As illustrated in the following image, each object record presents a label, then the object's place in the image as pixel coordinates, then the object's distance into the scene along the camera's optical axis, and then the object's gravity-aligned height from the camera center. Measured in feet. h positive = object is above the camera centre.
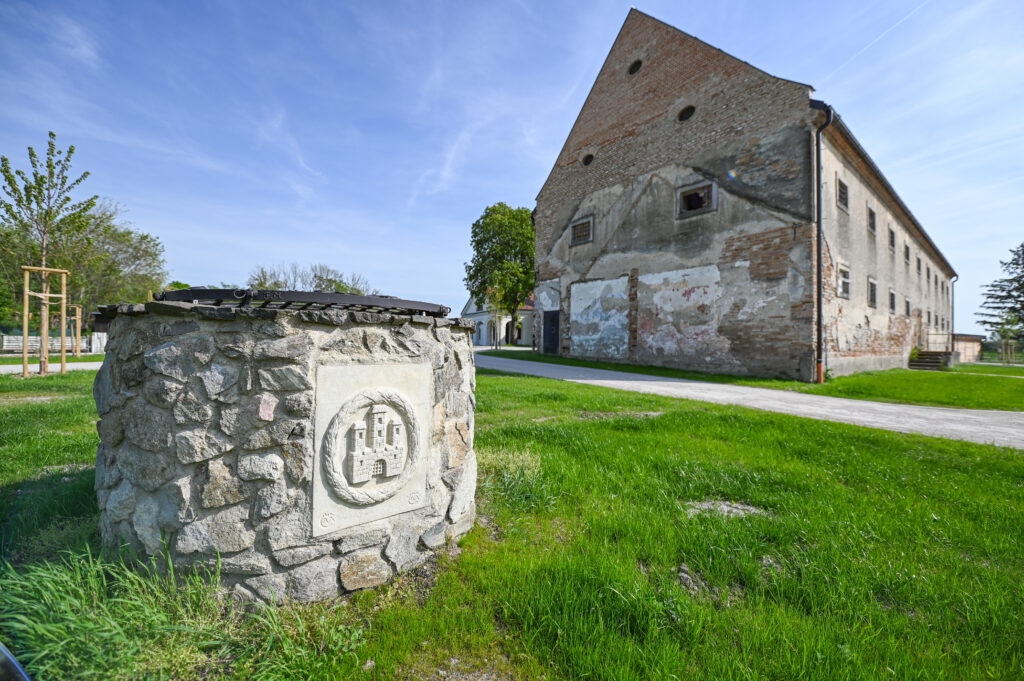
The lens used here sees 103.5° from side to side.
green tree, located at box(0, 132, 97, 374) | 35.01 +10.93
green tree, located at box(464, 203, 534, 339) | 102.47 +24.42
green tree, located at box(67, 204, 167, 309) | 69.62 +11.83
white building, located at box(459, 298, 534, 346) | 136.52 +4.15
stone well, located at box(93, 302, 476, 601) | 6.06 -1.70
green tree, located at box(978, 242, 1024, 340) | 125.29 +15.29
